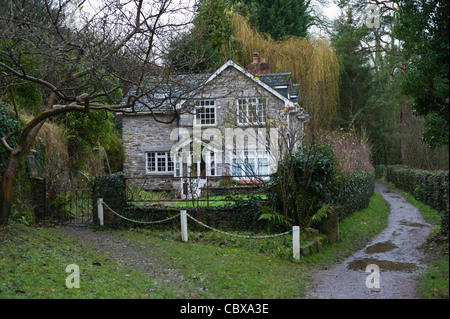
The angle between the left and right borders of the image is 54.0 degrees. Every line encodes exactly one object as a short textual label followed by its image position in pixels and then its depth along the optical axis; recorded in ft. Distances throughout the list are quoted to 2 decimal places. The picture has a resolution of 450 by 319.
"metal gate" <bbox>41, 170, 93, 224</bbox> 47.29
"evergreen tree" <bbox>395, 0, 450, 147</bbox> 24.68
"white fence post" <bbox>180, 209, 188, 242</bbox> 39.19
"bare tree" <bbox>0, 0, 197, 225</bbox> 31.65
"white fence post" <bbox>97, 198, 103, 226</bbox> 45.83
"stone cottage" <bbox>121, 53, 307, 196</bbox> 76.43
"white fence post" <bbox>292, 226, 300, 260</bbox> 32.60
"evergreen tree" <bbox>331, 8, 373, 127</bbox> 124.98
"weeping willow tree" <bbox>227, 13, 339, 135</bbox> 94.02
